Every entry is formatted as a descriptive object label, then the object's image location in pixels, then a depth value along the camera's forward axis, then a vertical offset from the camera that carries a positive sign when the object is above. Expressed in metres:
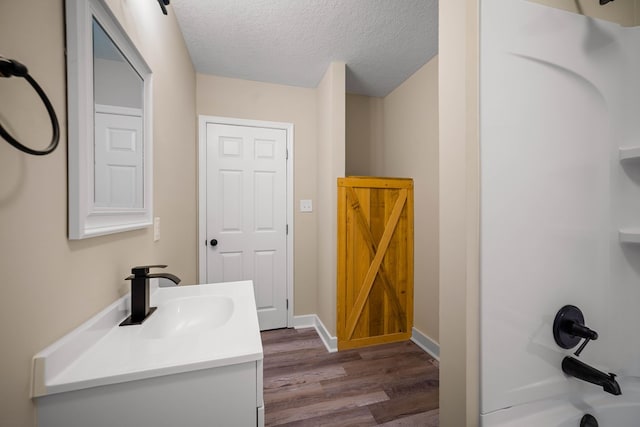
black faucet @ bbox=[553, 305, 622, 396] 0.79 -0.42
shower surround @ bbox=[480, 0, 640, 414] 0.78 +0.07
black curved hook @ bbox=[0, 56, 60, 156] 0.44 +0.25
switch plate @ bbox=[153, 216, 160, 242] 1.27 -0.09
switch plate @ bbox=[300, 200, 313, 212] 2.69 +0.07
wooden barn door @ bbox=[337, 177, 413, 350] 2.22 -0.46
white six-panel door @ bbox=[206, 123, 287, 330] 2.46 +0.00
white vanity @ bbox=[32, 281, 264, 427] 0.57 -0.41
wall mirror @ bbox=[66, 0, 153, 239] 0.68 +0.30
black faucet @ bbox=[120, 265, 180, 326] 0.92 -0.32
